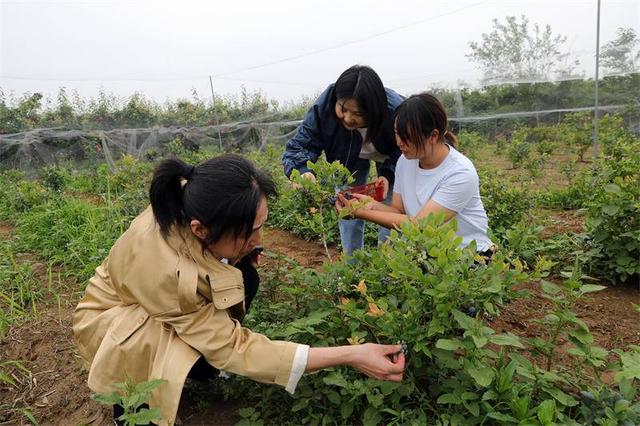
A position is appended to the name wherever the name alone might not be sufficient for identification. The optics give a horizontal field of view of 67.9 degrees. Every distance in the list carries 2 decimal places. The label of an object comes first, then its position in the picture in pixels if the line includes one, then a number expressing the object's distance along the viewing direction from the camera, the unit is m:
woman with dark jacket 2.24
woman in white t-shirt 2.01
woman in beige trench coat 1.43
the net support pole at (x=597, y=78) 5.80
